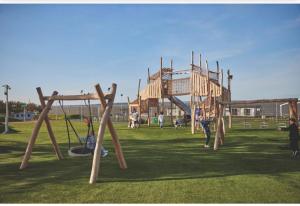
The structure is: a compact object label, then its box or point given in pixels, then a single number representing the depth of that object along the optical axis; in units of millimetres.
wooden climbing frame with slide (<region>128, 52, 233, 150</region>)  21781
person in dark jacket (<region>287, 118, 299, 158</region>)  10549
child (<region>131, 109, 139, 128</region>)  26322
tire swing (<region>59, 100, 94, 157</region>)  9891
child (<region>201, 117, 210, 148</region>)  12930
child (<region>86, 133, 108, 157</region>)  10298
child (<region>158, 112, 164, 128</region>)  25658
